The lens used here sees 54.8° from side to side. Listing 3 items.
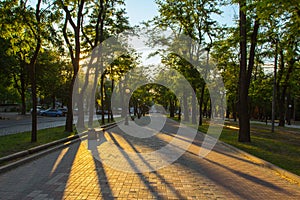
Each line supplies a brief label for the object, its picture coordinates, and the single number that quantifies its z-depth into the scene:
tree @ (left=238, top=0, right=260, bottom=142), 14.66
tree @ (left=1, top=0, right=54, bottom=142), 10.25
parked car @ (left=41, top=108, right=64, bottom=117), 47.53
